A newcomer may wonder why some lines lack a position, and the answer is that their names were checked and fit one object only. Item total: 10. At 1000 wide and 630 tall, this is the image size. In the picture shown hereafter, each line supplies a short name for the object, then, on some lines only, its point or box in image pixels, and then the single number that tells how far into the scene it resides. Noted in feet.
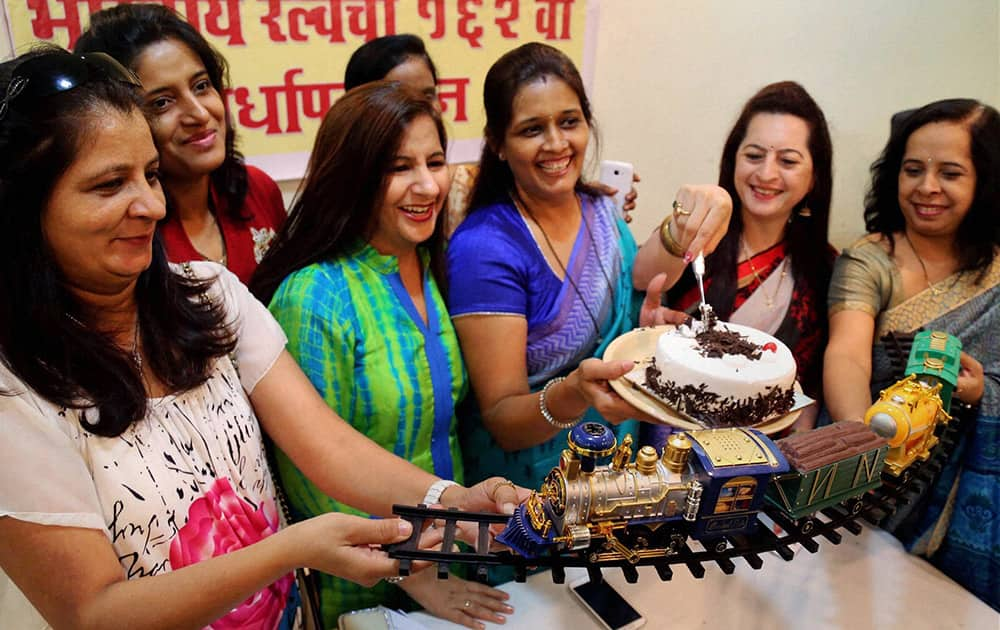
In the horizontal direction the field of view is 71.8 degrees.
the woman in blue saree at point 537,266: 6.01
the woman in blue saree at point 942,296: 6.57
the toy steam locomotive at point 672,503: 3.74
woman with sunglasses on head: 3.25
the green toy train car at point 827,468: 4.10
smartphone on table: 4.98
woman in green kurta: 5.27
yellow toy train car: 4.68
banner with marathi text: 8.07
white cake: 5.21
